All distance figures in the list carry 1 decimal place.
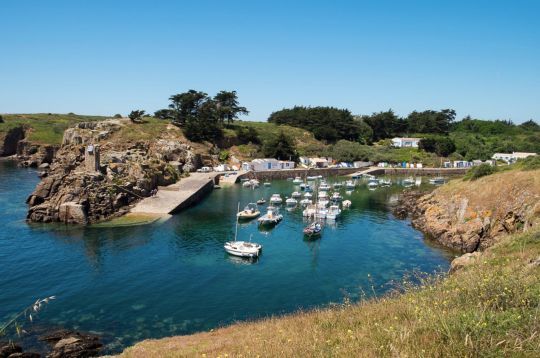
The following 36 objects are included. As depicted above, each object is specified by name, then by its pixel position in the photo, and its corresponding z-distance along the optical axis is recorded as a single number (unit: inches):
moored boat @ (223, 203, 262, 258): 1755.7
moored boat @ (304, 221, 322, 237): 2108.8
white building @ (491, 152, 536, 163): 5339.6
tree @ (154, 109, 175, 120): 5241.1
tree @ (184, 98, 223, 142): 4638.3
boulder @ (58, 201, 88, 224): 2237.9
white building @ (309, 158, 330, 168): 4825.3
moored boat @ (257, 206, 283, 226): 2362.2
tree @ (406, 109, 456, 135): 6628.9
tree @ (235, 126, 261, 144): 5132.9
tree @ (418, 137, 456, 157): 5595.5
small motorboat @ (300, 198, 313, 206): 2883.9
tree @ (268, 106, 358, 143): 5797.2
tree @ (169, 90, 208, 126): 4945.9
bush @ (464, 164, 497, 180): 2423.7
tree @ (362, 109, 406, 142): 6363.2
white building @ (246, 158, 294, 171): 4407.0
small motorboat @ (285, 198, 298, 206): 2918.1
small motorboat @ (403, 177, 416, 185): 4097.0
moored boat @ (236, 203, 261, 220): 2471.7
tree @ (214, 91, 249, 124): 5329.7
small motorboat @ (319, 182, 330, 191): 3486.7
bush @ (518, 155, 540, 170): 2164.1
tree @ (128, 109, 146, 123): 4702.3
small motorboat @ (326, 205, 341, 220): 2513.5
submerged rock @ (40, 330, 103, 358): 1005.8
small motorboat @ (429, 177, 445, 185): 4106.8
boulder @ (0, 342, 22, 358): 972.5
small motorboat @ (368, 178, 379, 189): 3826.3
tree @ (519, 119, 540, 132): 7669.3
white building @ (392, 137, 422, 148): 5898.1
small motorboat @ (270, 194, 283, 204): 2967.5
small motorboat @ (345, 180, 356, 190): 3726.1
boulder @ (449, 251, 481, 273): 1264.5
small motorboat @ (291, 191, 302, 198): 3179.1
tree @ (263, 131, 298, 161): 4803.2
